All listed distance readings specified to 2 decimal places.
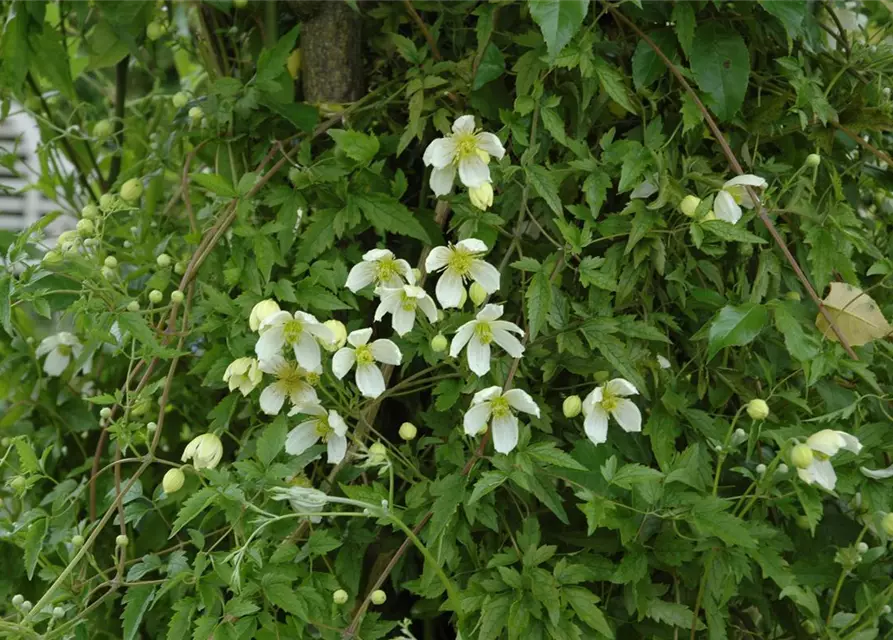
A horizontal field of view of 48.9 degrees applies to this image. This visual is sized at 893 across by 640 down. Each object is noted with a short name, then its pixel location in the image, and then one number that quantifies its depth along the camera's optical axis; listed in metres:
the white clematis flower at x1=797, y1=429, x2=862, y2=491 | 0.90
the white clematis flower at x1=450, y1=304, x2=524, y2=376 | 0.97
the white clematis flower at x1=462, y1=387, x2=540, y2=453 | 0.96
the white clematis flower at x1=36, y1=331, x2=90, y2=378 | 1.37
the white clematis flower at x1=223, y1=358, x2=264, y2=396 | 1.01
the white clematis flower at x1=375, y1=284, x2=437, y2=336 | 0.99
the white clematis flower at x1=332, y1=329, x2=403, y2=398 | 0.98
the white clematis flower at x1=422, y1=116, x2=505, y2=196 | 1.00
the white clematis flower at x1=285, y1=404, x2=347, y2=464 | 1.04
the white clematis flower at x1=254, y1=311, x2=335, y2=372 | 0.97
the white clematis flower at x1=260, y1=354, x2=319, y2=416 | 1.02
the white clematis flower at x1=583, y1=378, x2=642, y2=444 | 1.00
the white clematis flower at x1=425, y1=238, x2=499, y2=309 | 0.99
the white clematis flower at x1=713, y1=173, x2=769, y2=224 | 1.02
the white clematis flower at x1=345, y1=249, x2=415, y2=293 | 1.00
